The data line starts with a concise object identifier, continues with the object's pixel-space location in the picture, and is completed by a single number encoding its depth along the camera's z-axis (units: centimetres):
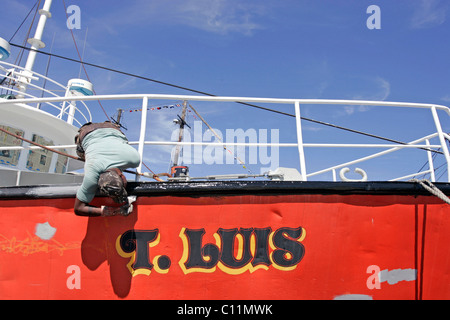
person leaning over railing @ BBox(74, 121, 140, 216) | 255
